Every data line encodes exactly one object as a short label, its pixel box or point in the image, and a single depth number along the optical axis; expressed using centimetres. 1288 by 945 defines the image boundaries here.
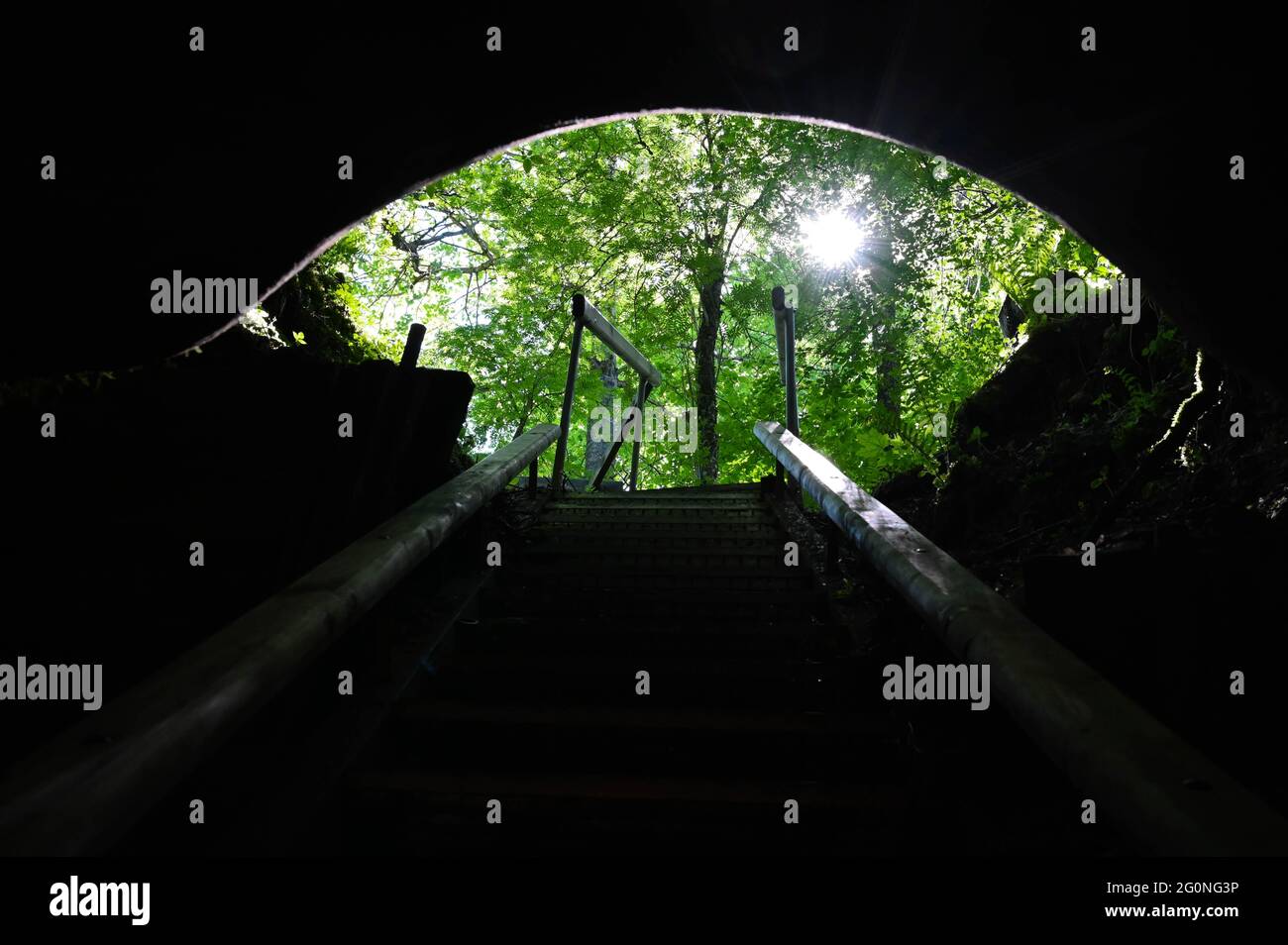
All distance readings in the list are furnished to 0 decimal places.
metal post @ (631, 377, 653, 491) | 1000
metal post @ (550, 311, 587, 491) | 680
